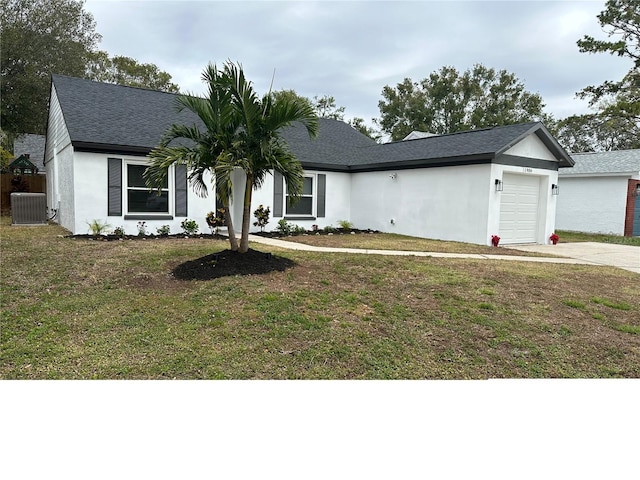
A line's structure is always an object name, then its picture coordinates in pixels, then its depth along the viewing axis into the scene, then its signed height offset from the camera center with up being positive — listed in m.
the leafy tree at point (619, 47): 19.99 +7.95
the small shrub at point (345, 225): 15.39 -0.60
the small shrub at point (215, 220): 12.45 -0.44
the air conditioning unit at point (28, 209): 13.05 -0.29
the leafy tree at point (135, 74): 33.81 +10.23
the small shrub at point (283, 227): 13.74 -0.66
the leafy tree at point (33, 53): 19.88 +7.01
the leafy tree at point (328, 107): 37.75 +8.88
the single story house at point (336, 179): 11.40 +0.89
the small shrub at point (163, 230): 11.85 -0.74
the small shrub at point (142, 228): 11.66 -0.69
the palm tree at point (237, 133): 6.67 +1.17
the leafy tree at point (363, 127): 38.68 +7.37
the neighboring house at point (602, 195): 18.91 +0.94
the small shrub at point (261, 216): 13.50 -0.31
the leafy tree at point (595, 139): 37.75 +7.26
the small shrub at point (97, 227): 10.84 -0.66
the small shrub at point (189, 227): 12.10 -0.65
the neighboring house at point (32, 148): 25.31 +3.13
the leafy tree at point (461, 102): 36.31 +9.49
